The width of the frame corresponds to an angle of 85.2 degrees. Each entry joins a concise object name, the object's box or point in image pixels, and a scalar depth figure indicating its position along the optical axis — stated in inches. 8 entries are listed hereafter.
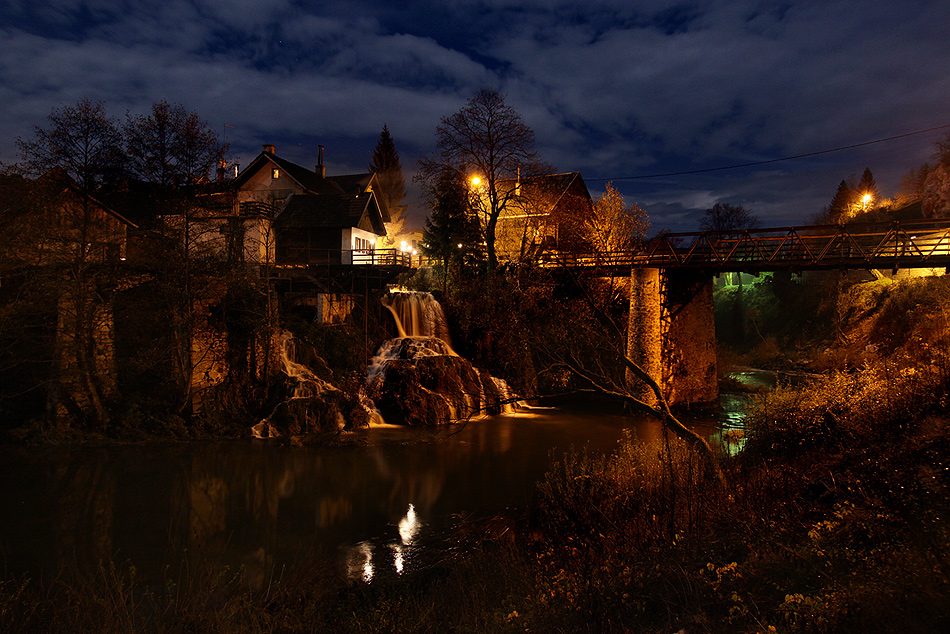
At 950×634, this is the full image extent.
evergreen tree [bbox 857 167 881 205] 2395.8
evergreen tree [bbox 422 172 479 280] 1181.0
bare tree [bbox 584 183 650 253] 1331.2
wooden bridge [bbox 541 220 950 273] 749.9
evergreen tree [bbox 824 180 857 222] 2369.8
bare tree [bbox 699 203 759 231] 2854.3
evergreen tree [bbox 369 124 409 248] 2591.0
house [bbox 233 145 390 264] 1366.9
